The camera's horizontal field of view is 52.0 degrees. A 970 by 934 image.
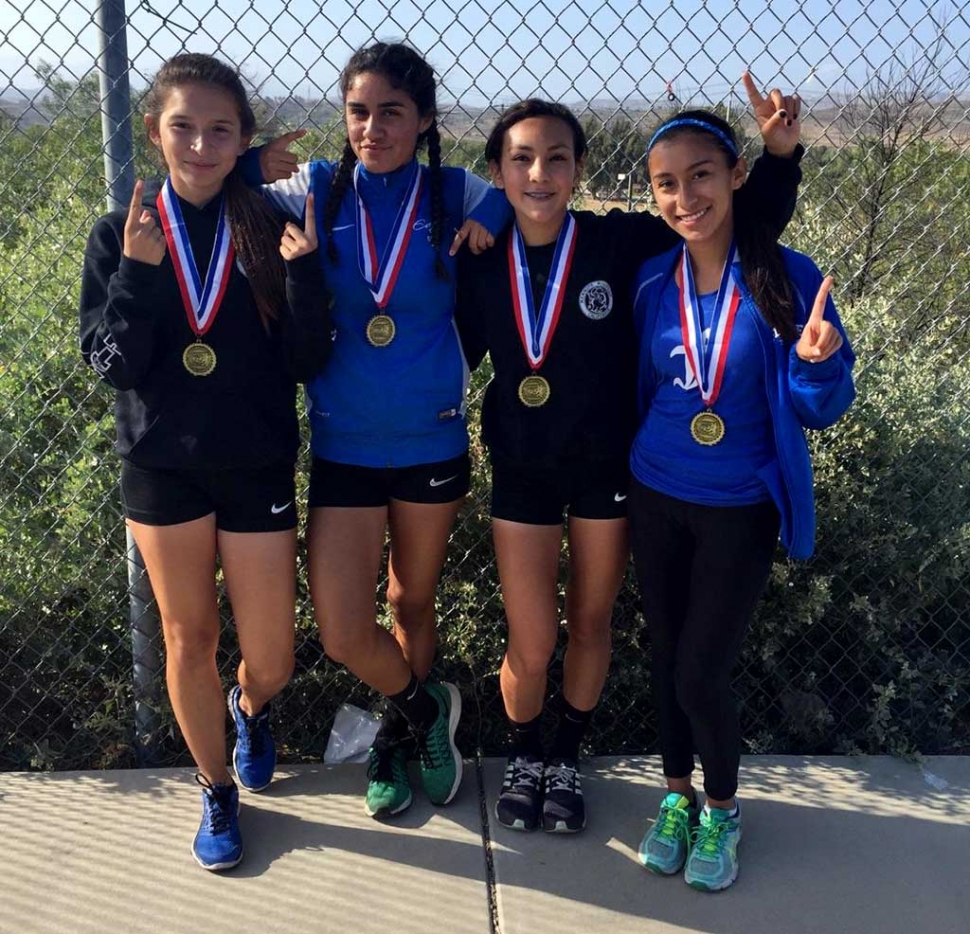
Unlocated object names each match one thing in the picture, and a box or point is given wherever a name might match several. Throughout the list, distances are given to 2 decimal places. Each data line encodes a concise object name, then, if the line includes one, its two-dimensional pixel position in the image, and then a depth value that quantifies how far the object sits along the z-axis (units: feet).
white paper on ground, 11.39
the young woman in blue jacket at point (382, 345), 9.00
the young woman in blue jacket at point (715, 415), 8.30
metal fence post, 9.58
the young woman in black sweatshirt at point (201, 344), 8.34
